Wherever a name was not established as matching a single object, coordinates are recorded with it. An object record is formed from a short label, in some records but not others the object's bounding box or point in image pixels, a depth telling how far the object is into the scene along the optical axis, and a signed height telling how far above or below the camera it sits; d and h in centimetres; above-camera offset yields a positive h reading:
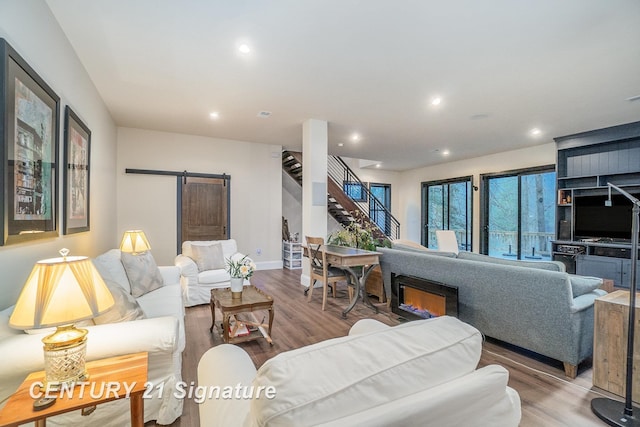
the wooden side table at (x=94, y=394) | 111 -72
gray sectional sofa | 232 -73
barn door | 584 +14
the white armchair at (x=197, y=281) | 396 -87
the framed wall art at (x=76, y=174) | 258 +40
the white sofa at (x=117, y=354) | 137 -70
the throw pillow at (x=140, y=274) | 299 -60
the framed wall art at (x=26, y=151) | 160 +40
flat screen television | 498 -3
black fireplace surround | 295 -82
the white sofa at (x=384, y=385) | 67 -43
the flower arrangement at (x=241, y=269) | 288 -51
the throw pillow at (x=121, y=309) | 183 -60
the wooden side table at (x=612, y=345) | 201 -90
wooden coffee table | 267 -82
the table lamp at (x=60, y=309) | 118 -38
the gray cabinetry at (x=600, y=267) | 485 -86
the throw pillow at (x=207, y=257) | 421 -59
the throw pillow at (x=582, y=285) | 252 -58
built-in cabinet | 493 +61
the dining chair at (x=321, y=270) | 394 -74
